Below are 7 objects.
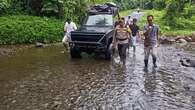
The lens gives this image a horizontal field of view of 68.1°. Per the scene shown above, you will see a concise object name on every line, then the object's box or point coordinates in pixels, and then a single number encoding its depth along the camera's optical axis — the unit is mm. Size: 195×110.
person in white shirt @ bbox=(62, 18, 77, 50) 6618
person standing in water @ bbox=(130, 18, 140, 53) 6604
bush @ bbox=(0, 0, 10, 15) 8227
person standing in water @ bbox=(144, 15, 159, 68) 5180
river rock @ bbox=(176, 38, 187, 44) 9496
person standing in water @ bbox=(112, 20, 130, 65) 5459
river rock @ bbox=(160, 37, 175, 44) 9272
